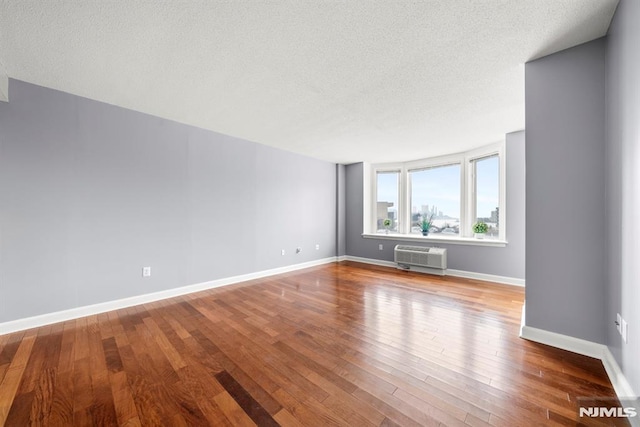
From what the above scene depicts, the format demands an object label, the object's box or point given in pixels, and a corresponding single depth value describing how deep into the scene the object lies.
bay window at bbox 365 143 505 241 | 4.48
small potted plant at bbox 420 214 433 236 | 5.32
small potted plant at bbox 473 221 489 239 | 4.45
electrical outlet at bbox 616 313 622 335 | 1.53
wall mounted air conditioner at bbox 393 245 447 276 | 4.61
